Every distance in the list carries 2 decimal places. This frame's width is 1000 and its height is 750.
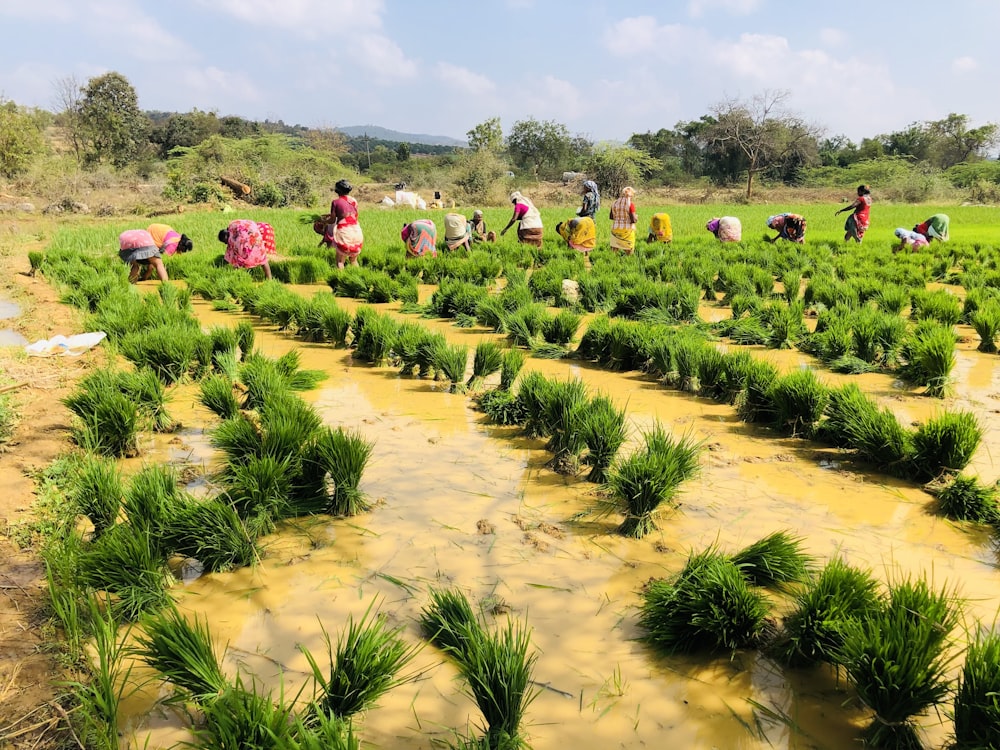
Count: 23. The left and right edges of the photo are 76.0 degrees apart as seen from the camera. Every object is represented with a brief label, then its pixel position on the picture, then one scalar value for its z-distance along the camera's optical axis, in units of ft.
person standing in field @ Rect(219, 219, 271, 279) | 29.94
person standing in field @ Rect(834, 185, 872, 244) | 40.68
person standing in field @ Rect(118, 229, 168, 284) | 28.40
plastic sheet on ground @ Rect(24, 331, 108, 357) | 17.19
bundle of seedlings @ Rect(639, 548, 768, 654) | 6.82
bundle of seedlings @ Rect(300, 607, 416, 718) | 5.75
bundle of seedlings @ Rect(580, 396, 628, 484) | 10.94
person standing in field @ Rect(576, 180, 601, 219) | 37.86
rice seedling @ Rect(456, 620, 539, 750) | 5.59
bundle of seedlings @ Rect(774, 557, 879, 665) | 6.45
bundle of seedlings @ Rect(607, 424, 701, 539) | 9.29
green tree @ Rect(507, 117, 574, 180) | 139.03
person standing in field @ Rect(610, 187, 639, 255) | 35.37
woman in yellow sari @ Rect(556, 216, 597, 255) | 37.63
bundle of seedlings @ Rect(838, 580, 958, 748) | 5.49
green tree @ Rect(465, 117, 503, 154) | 127.34
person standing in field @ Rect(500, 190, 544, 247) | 39.40
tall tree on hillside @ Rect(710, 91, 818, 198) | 112.37
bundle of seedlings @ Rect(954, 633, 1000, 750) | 5.11
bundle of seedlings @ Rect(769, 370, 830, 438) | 12.78
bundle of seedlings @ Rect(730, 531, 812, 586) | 7.74
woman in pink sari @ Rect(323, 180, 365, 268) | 29.53
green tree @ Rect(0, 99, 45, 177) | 76.89
